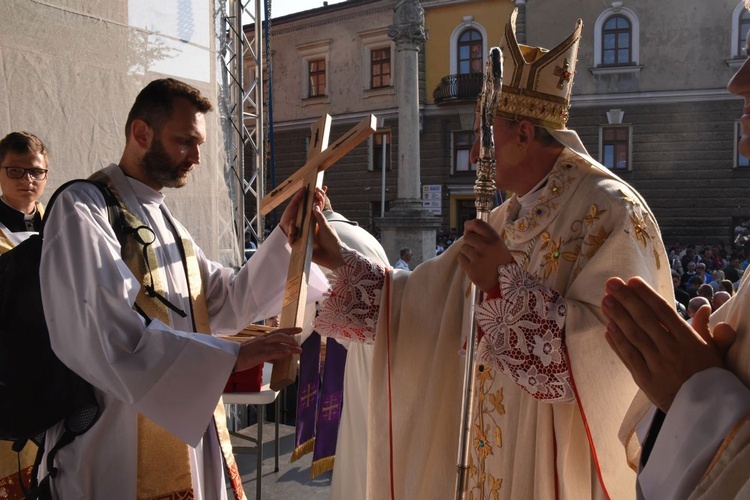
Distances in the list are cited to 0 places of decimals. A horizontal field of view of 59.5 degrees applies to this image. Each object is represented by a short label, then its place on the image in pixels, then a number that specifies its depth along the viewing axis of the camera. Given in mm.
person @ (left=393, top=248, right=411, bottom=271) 9859
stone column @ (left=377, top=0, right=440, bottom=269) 12461
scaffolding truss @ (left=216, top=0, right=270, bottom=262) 5340
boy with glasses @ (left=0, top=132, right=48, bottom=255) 3303
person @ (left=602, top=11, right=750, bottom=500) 1060
